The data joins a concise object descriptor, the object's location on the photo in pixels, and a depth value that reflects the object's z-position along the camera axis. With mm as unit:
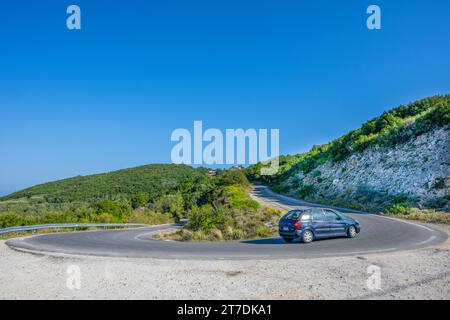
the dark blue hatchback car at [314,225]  14781
